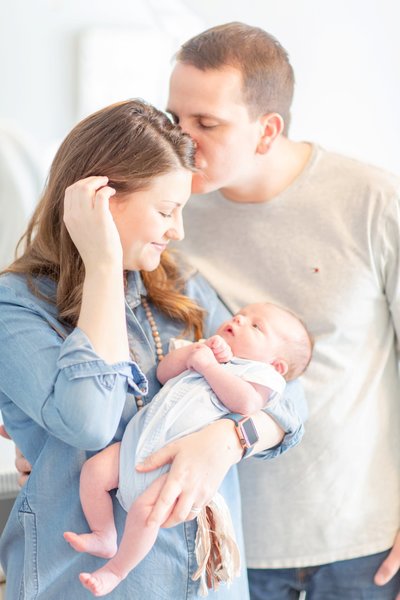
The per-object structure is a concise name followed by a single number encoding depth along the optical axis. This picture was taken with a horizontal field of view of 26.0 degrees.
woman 1.23
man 1.65
